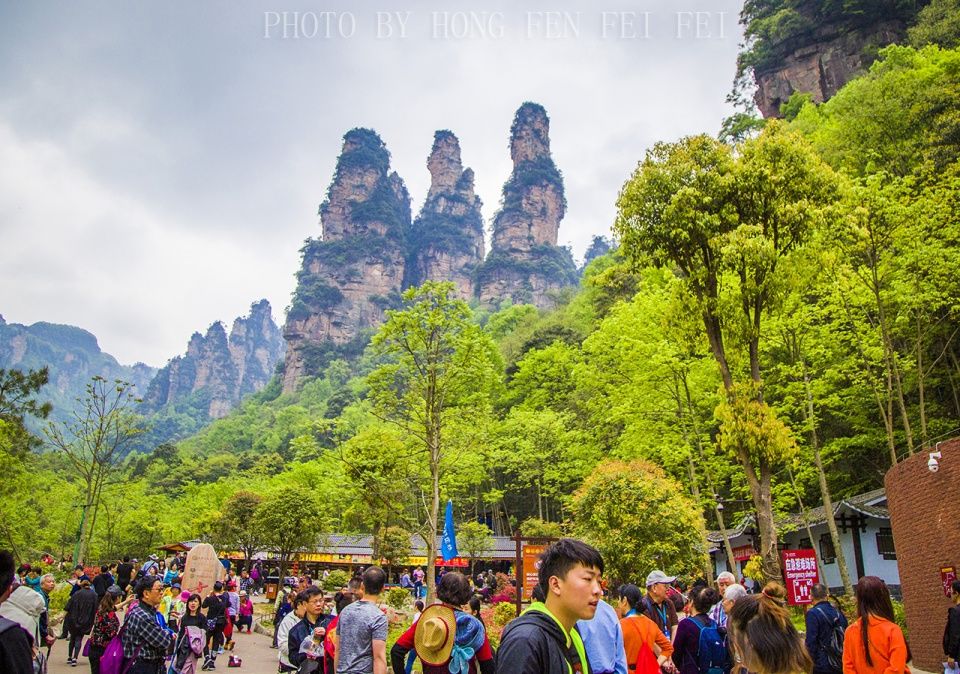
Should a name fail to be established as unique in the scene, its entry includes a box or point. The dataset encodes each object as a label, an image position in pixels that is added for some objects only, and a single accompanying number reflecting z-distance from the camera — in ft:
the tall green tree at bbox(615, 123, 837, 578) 37.83
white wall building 61.00
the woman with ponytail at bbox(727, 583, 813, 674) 9.17
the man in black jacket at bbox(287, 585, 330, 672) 19.57
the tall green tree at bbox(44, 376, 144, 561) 75.82
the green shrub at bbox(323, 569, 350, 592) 72.33
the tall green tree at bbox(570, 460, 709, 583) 45.29
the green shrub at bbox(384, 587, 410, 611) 62.69
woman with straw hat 12.45
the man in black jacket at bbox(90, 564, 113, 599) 41.88
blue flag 50.01
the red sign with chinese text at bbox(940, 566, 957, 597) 29.33
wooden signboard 32.58
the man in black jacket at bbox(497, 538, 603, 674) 7.07
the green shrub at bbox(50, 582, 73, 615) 51.00
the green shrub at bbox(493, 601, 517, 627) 45.70
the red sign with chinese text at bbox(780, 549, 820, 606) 32.55
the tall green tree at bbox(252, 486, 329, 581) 72.13
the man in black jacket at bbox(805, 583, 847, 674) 16.33
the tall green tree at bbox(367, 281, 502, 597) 57.47
